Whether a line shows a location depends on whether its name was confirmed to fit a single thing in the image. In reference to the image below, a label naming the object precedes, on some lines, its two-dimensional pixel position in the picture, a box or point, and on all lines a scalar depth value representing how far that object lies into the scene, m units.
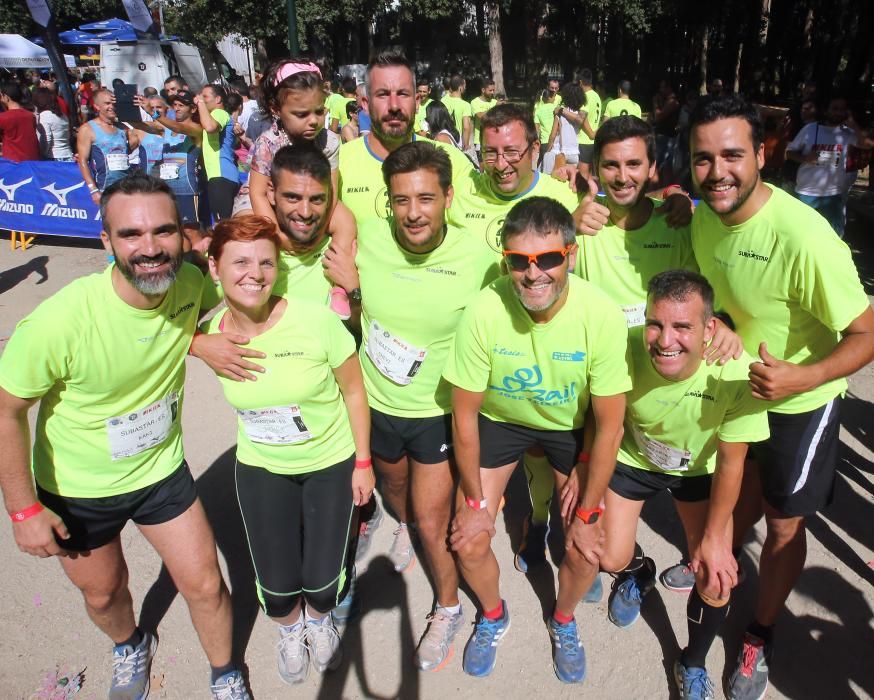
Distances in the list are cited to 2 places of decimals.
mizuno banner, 8.96
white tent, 19.83
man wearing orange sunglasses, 2.39
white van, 21.33
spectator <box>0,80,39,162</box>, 8.98
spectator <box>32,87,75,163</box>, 9.88
